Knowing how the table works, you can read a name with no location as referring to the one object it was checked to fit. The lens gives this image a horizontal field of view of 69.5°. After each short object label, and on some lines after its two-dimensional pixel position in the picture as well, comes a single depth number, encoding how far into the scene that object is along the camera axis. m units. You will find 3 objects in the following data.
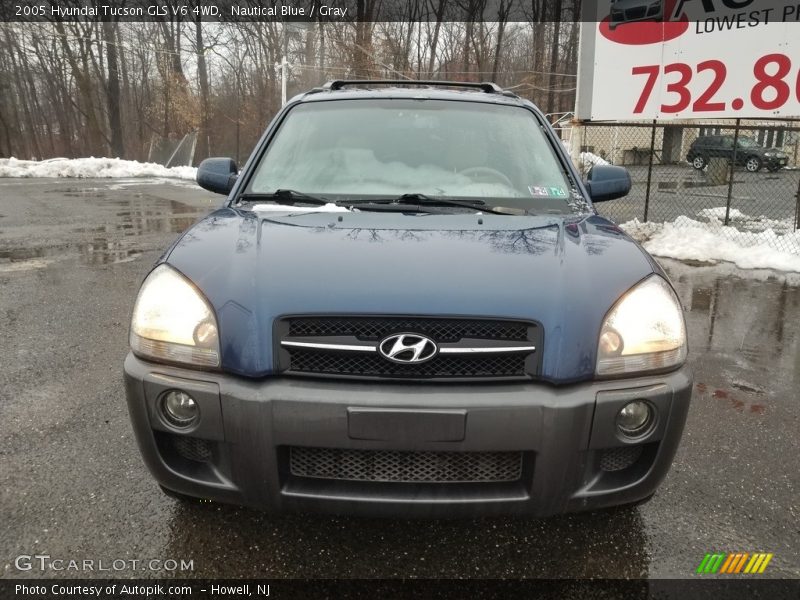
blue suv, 1.73
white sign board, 7.70
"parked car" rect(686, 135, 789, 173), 13.53
